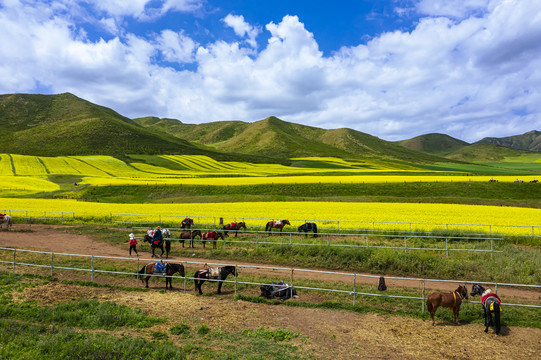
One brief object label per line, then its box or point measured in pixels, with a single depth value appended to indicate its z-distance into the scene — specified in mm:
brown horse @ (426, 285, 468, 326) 10836
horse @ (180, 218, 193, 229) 27219
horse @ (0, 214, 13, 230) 28812
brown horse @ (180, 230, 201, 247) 22734
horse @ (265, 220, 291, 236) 25803
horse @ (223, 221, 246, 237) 25478
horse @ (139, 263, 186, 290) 14534
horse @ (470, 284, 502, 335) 10109
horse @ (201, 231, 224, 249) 22000
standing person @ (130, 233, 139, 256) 20097
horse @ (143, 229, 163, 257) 20391
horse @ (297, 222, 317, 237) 24234
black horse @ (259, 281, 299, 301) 13539
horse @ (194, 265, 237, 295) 14125
